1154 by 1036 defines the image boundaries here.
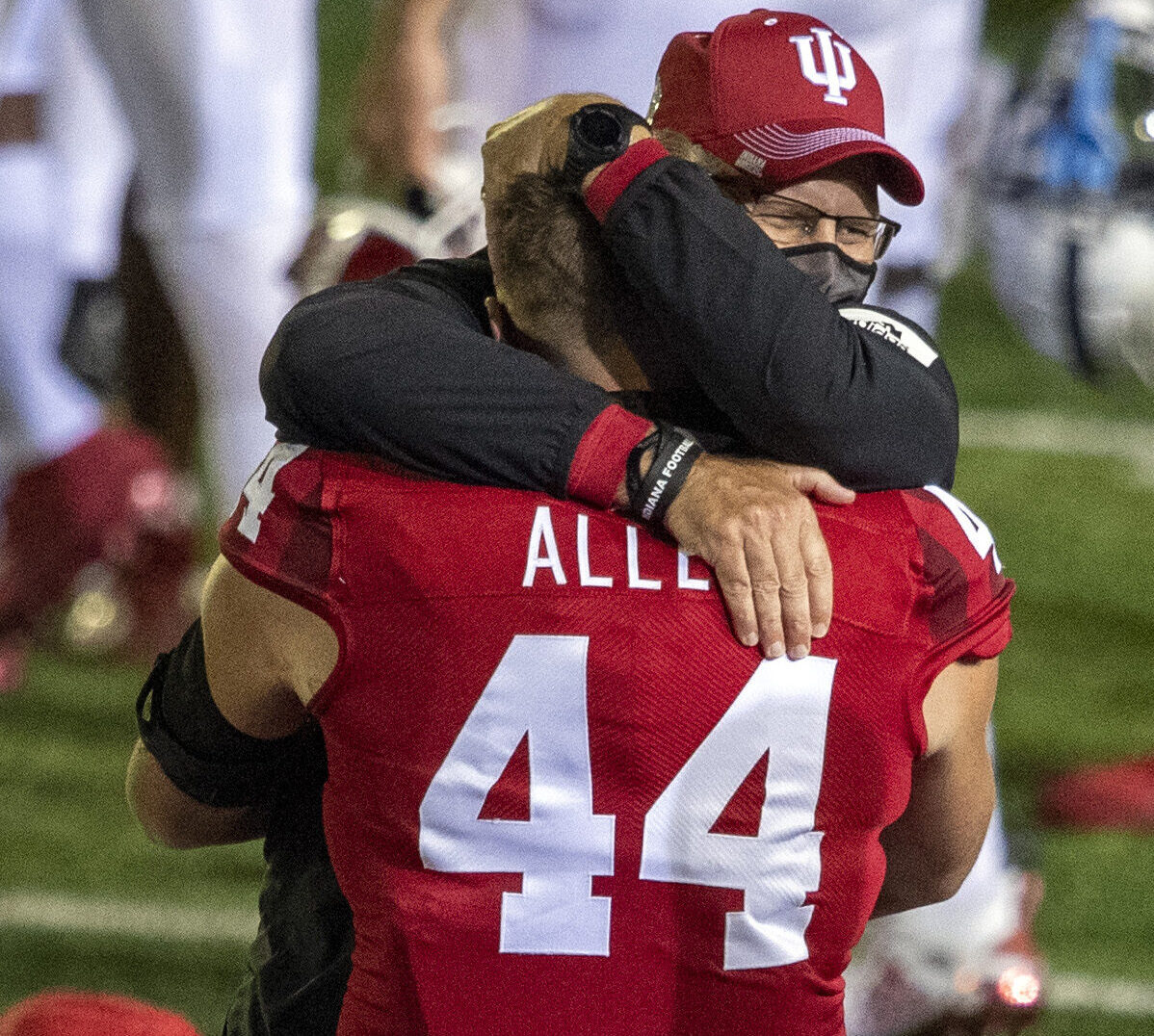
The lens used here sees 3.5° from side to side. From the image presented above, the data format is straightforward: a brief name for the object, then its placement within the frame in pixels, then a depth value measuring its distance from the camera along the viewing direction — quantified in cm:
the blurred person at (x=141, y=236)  1793
